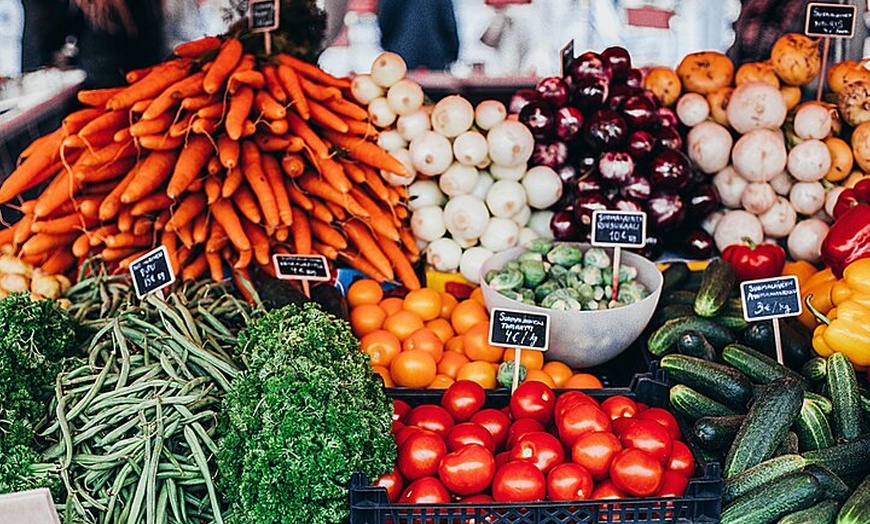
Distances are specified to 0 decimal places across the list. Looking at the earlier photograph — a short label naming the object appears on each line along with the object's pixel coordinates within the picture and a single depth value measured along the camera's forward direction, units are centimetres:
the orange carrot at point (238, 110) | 311
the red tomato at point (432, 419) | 229
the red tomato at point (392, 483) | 209
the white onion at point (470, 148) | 331
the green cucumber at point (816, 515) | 201
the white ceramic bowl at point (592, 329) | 275
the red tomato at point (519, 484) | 200
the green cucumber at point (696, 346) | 263
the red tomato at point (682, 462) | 211
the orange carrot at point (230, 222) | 304
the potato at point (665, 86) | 363
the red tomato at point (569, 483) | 201
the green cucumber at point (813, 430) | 229
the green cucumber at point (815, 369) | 252
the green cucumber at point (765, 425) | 216
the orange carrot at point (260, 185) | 311
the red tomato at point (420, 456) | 212
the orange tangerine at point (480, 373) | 272
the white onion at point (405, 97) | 341
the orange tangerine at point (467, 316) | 301
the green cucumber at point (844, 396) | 234
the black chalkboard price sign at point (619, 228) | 283
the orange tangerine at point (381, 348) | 284
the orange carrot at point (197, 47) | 363
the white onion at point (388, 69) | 345
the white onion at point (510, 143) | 328
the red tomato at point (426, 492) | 202
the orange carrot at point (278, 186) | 312
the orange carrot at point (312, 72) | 358
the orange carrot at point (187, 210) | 306
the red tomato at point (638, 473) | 199
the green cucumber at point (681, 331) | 275
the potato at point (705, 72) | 364
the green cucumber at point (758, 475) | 210
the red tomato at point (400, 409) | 240
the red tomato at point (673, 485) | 204
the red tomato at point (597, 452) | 207
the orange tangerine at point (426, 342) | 286
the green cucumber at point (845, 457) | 221
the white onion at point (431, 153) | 332
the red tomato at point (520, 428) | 224
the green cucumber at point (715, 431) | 228
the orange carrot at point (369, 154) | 330
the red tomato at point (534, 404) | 235
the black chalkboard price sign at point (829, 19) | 346
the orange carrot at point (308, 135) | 325
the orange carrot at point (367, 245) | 328
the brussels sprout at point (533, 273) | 295
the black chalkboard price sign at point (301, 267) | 293
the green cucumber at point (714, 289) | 282
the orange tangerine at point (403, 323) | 296
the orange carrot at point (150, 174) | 299
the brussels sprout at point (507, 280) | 289
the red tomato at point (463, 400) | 239
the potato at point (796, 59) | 359
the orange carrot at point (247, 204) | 310
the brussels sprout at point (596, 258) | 294
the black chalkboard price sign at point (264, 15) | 348
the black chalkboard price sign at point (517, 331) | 248
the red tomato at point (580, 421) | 217
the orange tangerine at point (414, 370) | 274
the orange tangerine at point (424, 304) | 309
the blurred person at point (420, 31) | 561
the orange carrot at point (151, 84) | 319
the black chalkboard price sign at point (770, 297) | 261
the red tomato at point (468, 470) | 203
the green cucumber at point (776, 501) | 203
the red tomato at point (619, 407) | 234
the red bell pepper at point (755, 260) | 310
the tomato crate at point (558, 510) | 197
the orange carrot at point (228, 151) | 309
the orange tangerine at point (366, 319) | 304
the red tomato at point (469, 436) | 218
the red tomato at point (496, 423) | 230
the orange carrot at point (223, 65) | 322
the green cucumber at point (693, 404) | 239
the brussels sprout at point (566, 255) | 298
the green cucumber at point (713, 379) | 243
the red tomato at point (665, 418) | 228
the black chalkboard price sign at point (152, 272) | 261
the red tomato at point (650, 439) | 210
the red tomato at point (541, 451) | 209
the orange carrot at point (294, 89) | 331
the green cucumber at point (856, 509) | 197
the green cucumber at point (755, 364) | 252
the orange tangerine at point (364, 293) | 317
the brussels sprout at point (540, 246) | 308
